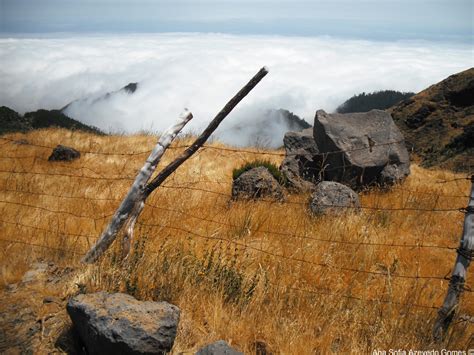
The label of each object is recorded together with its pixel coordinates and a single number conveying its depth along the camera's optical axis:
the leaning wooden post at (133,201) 4.04
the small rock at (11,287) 3.71
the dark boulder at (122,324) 2.84
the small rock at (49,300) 3.51
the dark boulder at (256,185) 7.32
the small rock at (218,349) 2.85
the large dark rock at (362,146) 9.21
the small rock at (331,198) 6.46
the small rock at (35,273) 3.86
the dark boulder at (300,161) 8.60
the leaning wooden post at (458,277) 3.32
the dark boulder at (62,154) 10.82
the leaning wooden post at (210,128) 3.94
